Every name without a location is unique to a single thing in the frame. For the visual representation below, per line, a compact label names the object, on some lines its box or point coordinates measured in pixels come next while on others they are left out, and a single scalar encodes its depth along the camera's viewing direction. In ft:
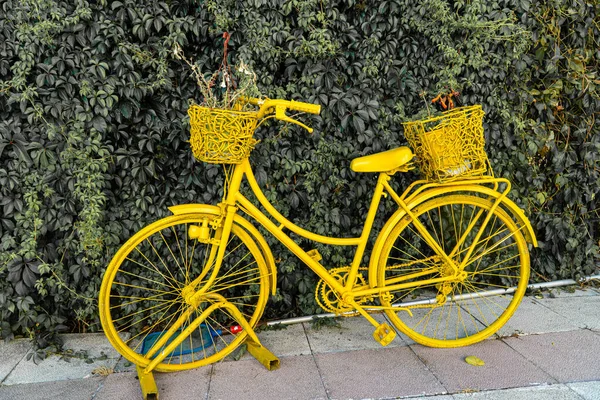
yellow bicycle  8.93
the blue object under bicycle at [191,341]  10.30
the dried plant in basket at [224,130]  8.00
